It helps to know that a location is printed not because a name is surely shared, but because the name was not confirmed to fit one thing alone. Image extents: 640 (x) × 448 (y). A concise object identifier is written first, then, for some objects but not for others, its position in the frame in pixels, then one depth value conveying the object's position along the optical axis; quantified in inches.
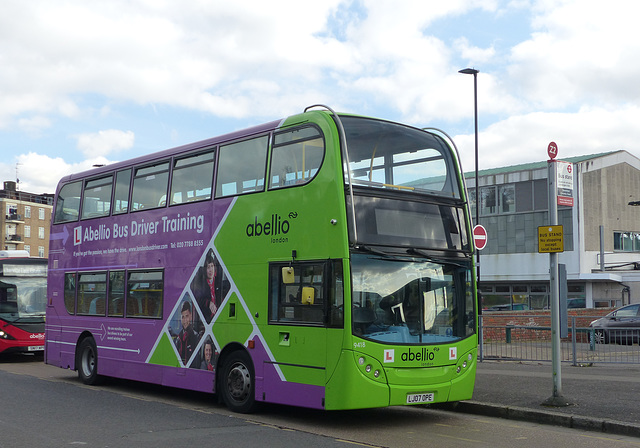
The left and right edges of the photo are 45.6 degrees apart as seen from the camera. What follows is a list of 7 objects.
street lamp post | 1288.9
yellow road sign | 446.3
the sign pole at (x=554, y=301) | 445.7
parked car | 1043.8
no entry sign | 713.6
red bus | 809.5
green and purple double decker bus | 389.1
